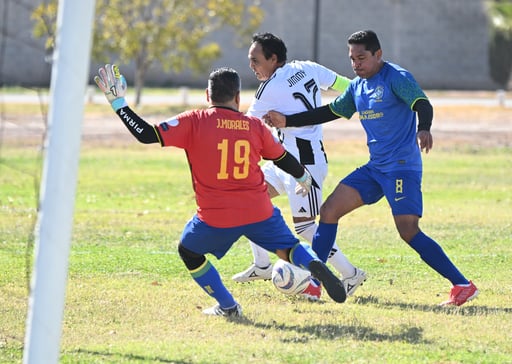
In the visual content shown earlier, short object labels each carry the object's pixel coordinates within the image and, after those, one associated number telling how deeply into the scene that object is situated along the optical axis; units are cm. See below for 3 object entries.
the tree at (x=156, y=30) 7081
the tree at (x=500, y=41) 9281
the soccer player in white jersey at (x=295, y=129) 1812
